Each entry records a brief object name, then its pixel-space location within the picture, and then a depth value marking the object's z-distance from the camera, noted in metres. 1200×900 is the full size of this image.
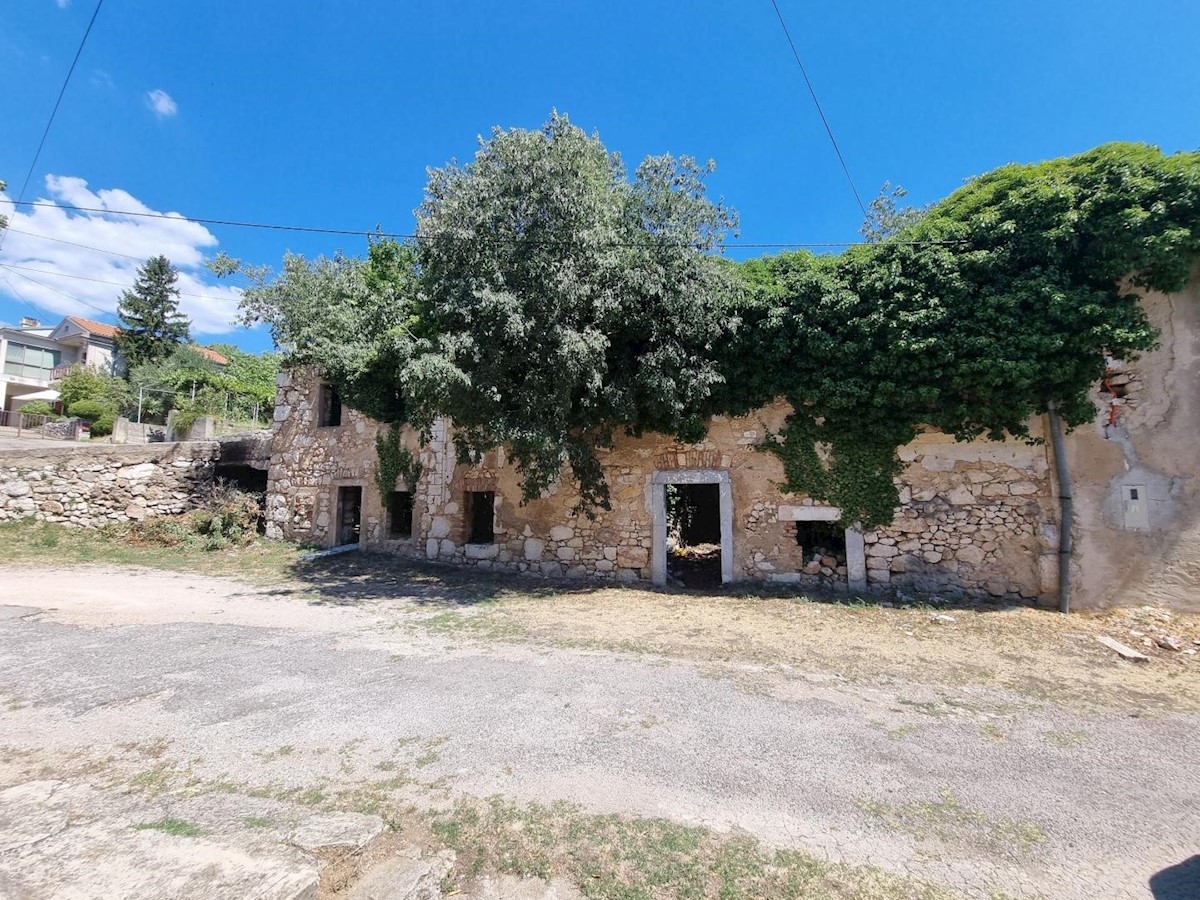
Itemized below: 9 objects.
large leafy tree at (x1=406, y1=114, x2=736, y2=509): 8.45
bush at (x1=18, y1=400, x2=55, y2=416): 27.11
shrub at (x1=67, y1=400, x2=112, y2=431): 25.25
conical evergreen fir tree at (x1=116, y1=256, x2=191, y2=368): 33.34
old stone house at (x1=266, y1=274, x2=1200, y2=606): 7.70
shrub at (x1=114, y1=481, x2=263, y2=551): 13.05
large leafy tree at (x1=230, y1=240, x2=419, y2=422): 11.48
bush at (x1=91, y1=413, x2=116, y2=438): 24.53
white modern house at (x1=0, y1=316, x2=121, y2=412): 33.25
